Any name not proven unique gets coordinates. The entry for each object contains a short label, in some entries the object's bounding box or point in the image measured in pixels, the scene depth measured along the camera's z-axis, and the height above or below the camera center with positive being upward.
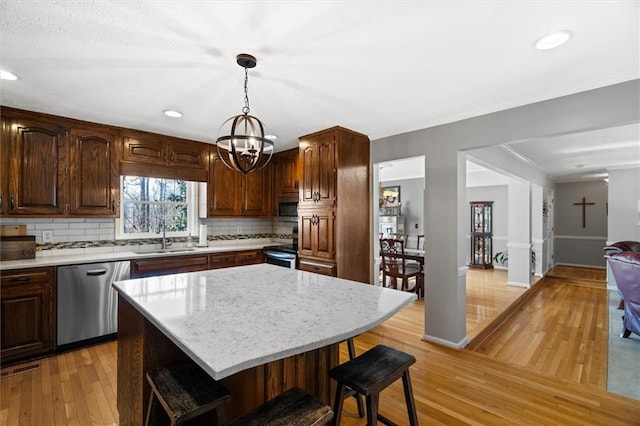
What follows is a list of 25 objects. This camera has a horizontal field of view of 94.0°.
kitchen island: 1.04 -0.46
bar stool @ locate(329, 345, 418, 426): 1.38 -0.78
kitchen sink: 3.80 -0.51
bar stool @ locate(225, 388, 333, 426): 1.09 -0.76
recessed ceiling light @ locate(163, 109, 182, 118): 3.03 +1.03
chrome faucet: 4.00 -0.29
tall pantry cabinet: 3.52 +0.10
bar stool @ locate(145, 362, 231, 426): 1.16 -0.76
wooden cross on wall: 8.02 +0.09
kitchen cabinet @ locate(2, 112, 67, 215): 2.92 +0.47
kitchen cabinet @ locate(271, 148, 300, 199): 4.59 +0.64
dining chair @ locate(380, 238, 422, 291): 4.86 -0.90
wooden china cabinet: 7.83 -0.52
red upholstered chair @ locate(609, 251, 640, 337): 3.28 -0.77
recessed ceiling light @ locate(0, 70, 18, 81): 2.22 +1.03
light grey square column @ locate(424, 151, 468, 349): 3.11 -0.37
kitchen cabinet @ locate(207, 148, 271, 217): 4.36 +0.32
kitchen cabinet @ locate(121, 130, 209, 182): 3.66 +0.73
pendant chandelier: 1.87 +0.44
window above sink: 3.88 +0.06
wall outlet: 3.32 -0.28
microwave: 4.56 +0.06
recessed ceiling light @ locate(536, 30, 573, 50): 1.72 +1.04
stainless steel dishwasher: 2.99 -0.93
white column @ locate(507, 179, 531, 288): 5.87 -0.42
